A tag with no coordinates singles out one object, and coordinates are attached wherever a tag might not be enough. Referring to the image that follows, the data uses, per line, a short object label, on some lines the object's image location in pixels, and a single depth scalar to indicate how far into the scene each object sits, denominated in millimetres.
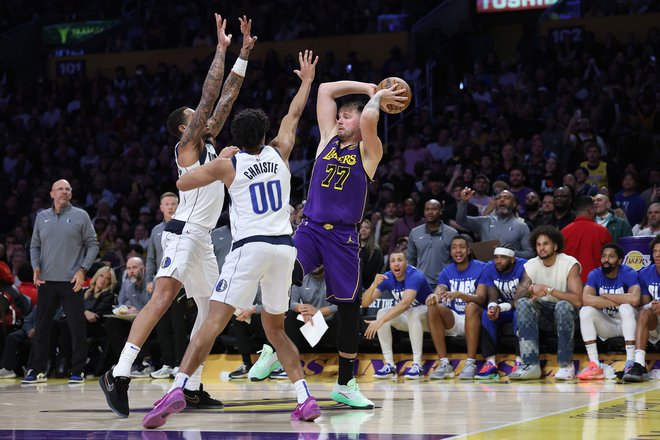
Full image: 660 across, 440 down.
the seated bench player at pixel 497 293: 10641
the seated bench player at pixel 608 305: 10047
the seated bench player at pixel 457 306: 10672
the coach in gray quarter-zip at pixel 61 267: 11125
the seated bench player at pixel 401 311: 10898
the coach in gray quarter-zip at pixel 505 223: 11461
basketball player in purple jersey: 7410
